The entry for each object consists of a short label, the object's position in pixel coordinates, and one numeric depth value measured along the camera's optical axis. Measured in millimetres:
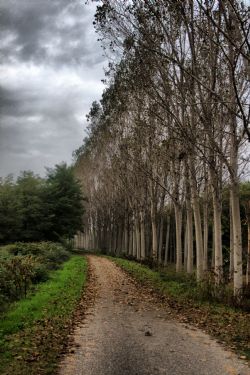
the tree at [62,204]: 47500
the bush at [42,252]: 25553
